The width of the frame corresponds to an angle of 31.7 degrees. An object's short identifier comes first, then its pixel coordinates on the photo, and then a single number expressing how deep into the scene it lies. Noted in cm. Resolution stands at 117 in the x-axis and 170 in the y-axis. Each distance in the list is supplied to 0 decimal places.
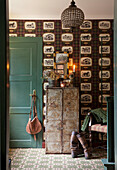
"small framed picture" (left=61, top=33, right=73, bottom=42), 478
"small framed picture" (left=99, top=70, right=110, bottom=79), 473
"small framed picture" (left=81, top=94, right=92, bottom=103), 470
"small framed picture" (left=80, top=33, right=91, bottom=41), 476
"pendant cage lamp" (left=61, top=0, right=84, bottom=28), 314
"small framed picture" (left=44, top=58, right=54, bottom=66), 477
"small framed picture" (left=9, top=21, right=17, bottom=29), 481
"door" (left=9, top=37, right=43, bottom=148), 473
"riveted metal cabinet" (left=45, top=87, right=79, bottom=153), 423
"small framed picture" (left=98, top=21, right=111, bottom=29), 475
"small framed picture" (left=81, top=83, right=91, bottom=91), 472
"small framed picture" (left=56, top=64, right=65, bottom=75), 473
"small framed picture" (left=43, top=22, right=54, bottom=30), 480
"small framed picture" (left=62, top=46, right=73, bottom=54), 478
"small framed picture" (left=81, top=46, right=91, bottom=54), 475
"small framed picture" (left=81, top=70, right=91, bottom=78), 473
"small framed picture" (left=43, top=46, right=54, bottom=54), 478
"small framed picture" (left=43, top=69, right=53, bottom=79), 433
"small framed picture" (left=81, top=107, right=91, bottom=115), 469
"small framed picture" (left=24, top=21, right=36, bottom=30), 480
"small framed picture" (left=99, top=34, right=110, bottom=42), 473
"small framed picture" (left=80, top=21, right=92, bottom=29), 475
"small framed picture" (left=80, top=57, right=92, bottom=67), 474
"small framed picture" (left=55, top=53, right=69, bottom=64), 472
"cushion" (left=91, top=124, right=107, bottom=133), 385
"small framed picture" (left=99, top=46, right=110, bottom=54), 474
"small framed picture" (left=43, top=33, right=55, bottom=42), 479
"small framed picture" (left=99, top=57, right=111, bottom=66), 473
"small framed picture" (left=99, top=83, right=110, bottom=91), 472
